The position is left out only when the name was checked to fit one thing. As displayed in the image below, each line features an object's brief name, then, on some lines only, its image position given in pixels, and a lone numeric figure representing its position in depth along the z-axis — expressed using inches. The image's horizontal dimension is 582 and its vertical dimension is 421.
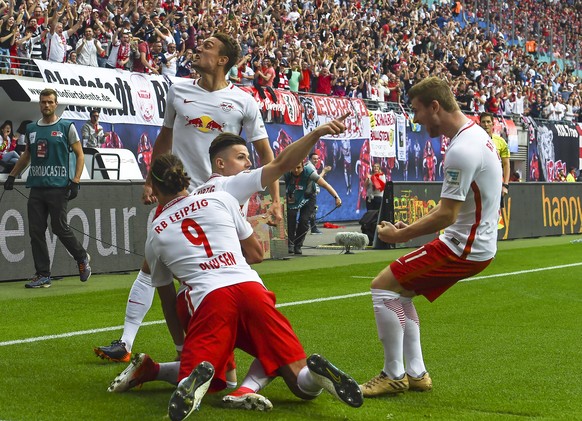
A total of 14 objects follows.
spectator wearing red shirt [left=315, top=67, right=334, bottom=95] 1218.0
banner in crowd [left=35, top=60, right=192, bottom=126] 836.0
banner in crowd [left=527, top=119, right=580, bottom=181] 1622.8
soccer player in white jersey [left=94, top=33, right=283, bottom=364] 284.7
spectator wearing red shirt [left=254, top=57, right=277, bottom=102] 1072.8
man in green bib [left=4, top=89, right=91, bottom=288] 498.6
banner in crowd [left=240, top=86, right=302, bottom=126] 1069.8
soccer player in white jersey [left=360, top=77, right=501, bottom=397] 246.4
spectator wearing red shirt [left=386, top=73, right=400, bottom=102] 1355.8
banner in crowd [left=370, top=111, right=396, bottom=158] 1256.8
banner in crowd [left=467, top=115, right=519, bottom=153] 1512.1
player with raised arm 231.0
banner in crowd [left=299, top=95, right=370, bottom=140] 1153.4
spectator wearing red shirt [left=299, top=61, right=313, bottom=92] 1192.8
